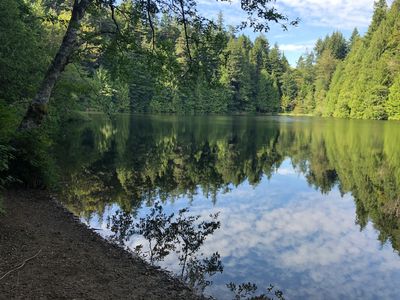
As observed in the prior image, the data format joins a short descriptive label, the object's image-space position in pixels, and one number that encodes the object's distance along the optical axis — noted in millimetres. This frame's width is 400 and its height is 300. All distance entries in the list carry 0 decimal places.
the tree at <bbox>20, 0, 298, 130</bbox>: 9398
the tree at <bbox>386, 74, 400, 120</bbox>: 72688
